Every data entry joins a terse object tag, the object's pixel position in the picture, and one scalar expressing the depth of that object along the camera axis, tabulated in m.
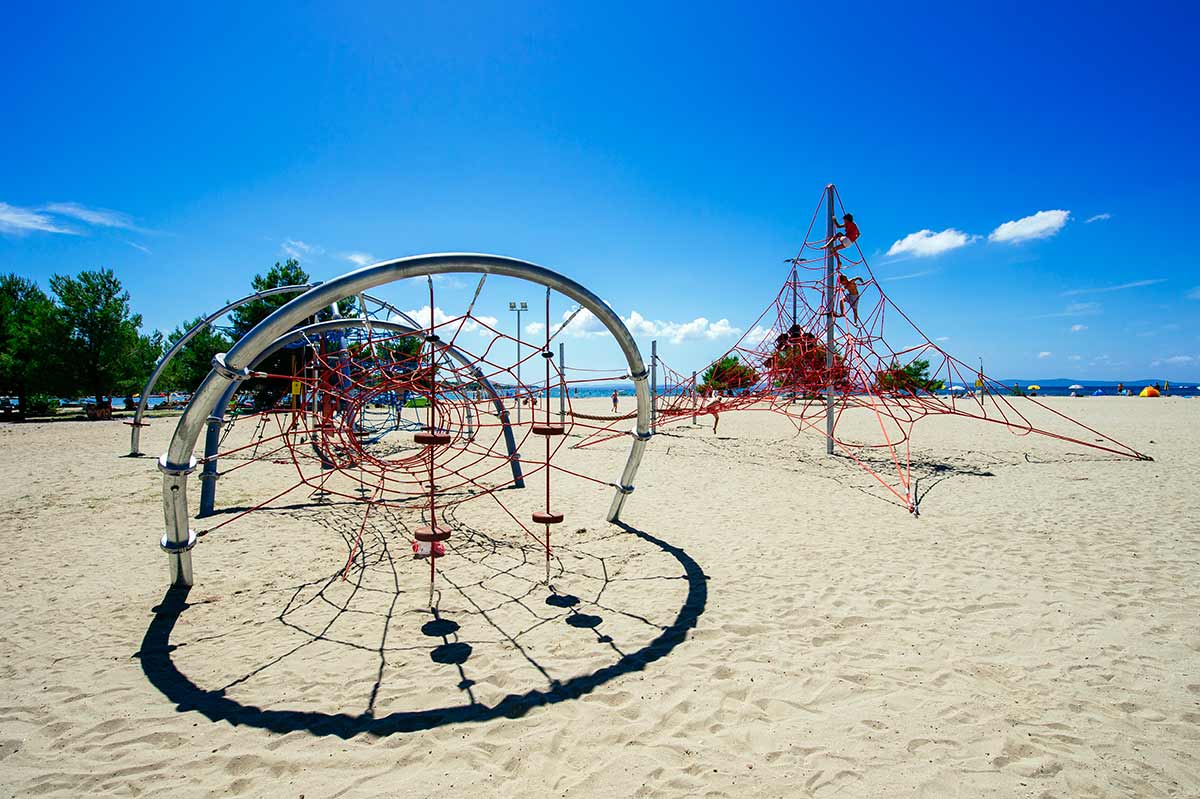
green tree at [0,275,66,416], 24.67
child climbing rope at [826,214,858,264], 10.85
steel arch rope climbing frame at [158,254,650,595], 3.88
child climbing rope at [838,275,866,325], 10.73
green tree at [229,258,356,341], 29.86
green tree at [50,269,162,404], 25.70
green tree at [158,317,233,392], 30.67
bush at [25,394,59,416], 28.48
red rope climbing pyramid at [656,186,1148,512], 10.13
